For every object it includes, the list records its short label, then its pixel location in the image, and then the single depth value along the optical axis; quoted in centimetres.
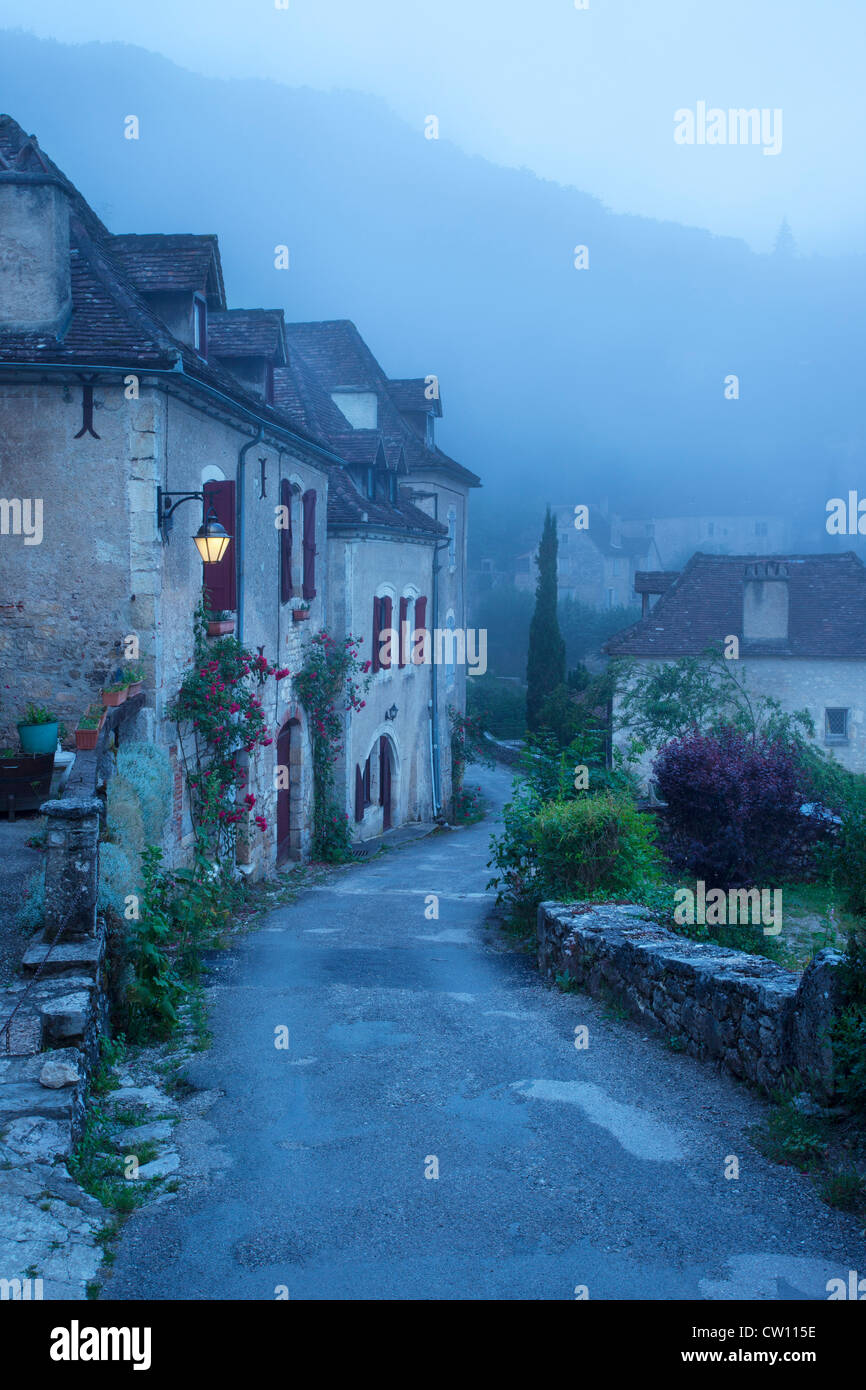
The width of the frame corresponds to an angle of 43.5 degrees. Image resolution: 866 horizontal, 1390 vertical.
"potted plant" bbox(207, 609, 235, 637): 1197
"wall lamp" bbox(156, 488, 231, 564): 983
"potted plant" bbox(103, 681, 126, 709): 943
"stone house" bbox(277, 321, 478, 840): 2011
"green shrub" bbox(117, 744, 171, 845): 926
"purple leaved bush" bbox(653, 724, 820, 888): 1384
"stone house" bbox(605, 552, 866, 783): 2633
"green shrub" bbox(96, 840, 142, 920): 712
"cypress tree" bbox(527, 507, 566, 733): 4078
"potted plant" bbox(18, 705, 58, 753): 1012
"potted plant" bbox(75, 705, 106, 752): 867
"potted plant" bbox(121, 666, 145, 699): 998
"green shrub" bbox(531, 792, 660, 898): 1094
